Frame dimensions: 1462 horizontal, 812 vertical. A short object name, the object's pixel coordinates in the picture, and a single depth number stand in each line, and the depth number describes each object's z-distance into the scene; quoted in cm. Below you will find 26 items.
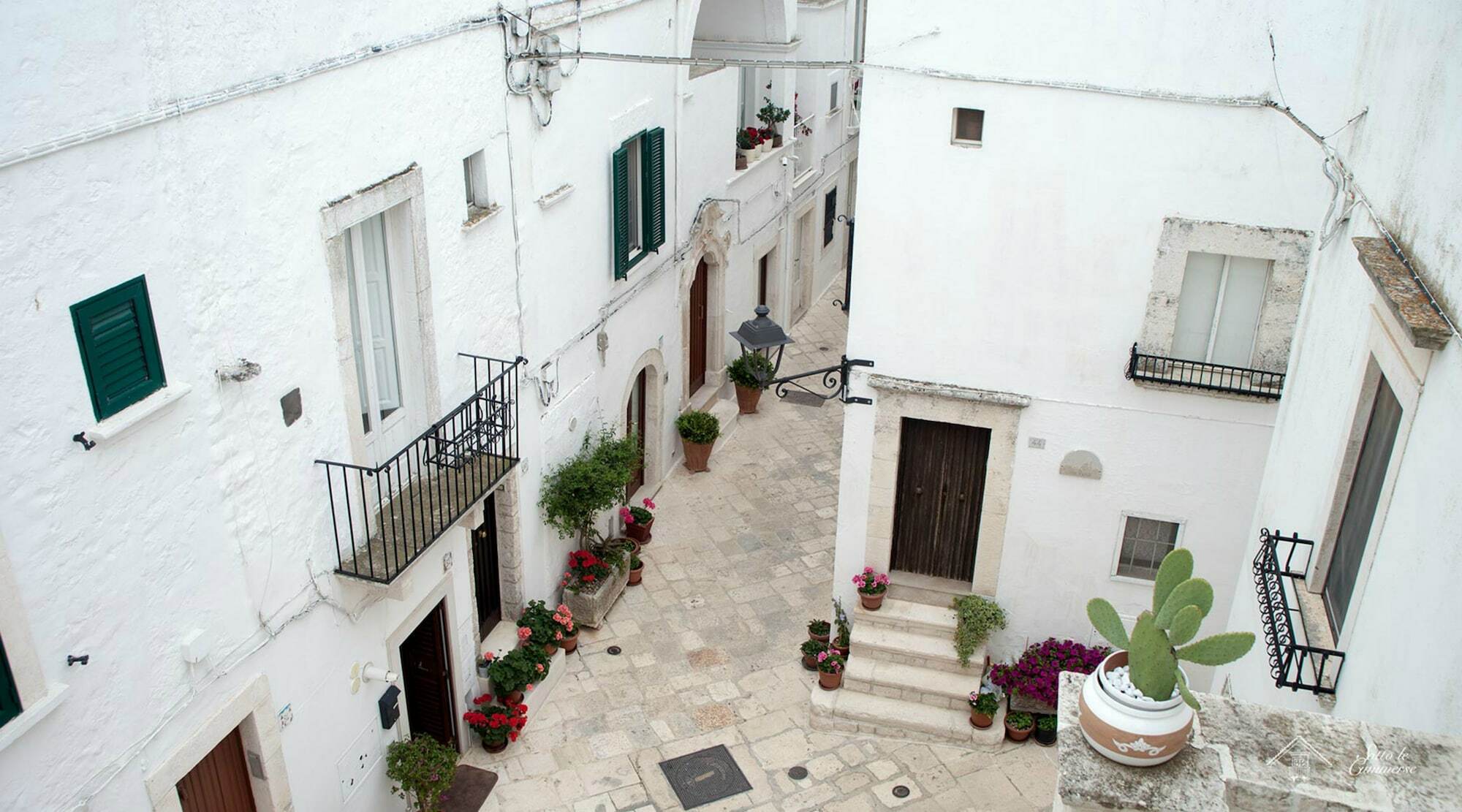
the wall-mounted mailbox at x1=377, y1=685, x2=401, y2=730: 974
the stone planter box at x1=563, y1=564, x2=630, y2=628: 1290
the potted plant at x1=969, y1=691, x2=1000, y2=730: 1143
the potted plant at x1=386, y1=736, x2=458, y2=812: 974
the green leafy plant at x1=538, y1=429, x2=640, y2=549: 1240
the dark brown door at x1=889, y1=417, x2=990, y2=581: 1164
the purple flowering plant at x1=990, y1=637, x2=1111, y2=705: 1137
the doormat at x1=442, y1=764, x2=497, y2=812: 1062
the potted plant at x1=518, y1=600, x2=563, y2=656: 1192
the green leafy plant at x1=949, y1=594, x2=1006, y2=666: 1157
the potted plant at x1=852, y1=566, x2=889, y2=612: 1202
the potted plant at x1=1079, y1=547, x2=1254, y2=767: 438
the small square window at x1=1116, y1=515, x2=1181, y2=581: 1119
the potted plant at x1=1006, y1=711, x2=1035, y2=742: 1144
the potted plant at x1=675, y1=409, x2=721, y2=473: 1611
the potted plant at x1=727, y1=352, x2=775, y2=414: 1683
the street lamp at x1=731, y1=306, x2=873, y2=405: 1095
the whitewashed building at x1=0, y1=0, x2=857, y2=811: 610
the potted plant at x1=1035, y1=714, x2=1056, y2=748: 1149
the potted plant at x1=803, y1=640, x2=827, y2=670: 1247
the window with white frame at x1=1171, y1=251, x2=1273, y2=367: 998
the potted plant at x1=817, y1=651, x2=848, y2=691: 1187
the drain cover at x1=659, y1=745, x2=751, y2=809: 1092
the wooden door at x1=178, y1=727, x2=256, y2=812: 782
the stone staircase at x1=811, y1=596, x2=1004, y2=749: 1162
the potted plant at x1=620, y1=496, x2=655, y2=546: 1450
